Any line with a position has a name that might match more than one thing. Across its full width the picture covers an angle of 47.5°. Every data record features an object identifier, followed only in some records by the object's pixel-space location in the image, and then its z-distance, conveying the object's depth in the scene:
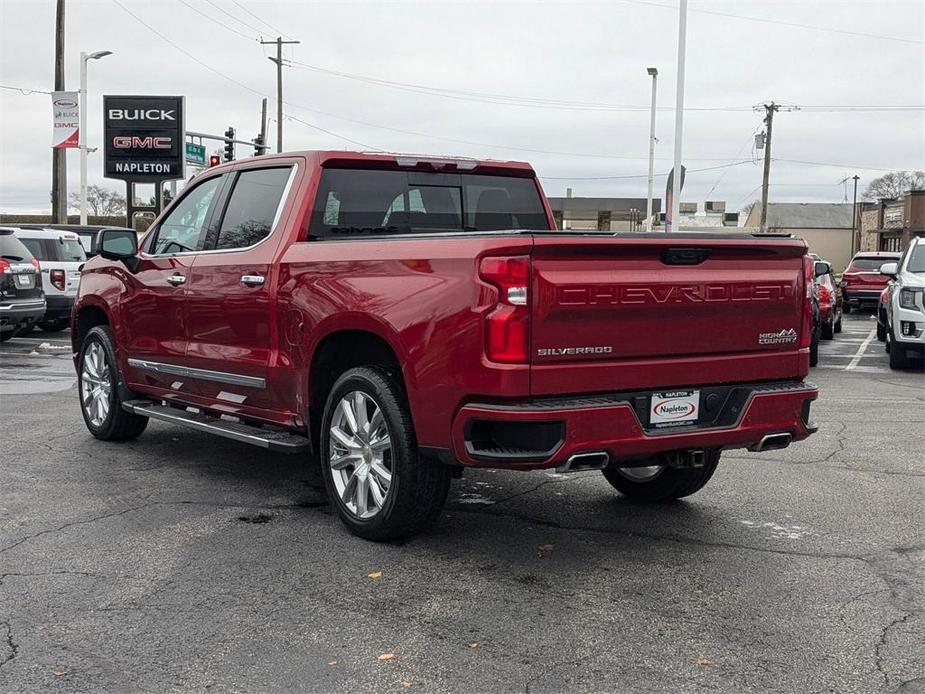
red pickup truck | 4.46
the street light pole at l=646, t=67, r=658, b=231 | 42.47
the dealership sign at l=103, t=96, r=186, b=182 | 37.94
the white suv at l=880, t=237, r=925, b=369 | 13.79
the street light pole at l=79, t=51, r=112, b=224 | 33.53
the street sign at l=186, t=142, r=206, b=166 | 43.46
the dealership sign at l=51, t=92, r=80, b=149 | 30.69
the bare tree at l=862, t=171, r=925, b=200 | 105.00
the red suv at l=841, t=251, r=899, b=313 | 28.78
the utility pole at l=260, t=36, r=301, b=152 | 56.22
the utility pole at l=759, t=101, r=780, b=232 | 55.41
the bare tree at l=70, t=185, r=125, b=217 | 80.12
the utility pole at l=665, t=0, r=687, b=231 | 28.75
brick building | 62.88
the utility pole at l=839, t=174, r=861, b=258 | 83.76
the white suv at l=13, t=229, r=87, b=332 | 18.24
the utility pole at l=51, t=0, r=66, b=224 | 32.00
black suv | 15.39
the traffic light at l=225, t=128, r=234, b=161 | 35.11
